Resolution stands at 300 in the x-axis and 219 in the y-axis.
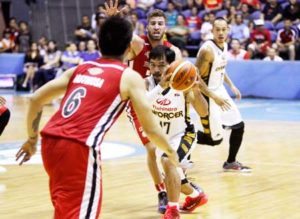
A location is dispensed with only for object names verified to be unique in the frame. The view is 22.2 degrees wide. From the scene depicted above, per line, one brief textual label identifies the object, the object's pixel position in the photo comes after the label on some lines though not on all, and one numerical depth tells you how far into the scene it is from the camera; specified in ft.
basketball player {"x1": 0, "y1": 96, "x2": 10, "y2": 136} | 28.47
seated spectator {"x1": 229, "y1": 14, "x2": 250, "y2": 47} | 67.15
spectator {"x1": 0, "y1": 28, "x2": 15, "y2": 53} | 76.66
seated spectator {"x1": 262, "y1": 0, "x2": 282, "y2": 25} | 68.23
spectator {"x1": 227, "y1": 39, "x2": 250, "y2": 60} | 63.24
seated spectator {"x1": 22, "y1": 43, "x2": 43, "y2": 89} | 71.51
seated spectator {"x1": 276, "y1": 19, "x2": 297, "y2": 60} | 63.26
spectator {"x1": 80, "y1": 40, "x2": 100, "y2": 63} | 68.28
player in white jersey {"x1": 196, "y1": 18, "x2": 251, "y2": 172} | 29.43
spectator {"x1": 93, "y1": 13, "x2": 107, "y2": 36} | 72.73
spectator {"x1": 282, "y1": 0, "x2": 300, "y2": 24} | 66.39
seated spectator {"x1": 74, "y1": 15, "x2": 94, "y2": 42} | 74.59
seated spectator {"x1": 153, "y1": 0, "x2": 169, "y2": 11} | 75.46
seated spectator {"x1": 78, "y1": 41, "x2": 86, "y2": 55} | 69.82
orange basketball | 18.57
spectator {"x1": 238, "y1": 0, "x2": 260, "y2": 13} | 70.79
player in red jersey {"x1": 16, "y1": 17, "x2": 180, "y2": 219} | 14.10
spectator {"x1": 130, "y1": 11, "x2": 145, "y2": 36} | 68.85
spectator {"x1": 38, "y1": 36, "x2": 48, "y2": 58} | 73.31
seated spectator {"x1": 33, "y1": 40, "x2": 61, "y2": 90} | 70.64
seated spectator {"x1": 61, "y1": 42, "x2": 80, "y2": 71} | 69.41
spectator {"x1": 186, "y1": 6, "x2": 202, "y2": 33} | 71.10
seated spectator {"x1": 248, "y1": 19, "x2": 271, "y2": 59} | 64.34
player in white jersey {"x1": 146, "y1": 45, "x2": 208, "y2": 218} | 22.56
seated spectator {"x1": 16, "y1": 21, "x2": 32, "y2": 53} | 79.10
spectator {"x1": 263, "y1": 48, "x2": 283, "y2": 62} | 61.52
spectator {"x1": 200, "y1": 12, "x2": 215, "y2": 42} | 67.67
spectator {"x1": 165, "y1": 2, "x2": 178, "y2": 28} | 71.92
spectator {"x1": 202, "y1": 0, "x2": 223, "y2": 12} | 71.94
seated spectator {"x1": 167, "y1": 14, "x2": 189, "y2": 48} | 68.49
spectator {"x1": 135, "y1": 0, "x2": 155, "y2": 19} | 76.54
